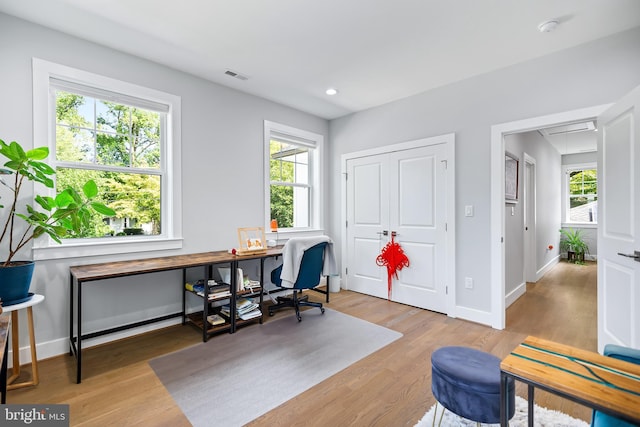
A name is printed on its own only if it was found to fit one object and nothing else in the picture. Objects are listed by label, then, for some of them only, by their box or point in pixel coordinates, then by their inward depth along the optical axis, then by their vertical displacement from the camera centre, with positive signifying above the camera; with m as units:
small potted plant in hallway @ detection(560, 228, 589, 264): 6.79 -0.81
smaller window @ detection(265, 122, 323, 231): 4.14 +0.52
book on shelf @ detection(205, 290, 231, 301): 2.85 -0.80
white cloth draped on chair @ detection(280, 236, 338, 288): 3.19 -0.48
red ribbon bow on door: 3.88 -0.63
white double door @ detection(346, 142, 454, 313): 3.57 -0.12
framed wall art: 3.84 +0.44
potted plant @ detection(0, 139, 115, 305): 1.92 -0.01
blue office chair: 3.34 -0.73
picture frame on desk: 3.22 -0.34
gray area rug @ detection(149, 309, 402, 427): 1.87 -1.20
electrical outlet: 3.29 -0.80
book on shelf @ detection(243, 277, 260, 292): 3.16 -0.79
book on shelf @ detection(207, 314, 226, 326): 2.89 -1.06
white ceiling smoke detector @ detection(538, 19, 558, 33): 2.29 +1.44
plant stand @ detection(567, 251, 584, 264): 6.72 -1.10
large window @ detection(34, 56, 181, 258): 2.51 +0.62
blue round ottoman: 1.36 -0.83
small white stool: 2.00 -0.94
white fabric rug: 1.63 -1.17
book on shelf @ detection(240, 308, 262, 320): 3.07 -1.07
